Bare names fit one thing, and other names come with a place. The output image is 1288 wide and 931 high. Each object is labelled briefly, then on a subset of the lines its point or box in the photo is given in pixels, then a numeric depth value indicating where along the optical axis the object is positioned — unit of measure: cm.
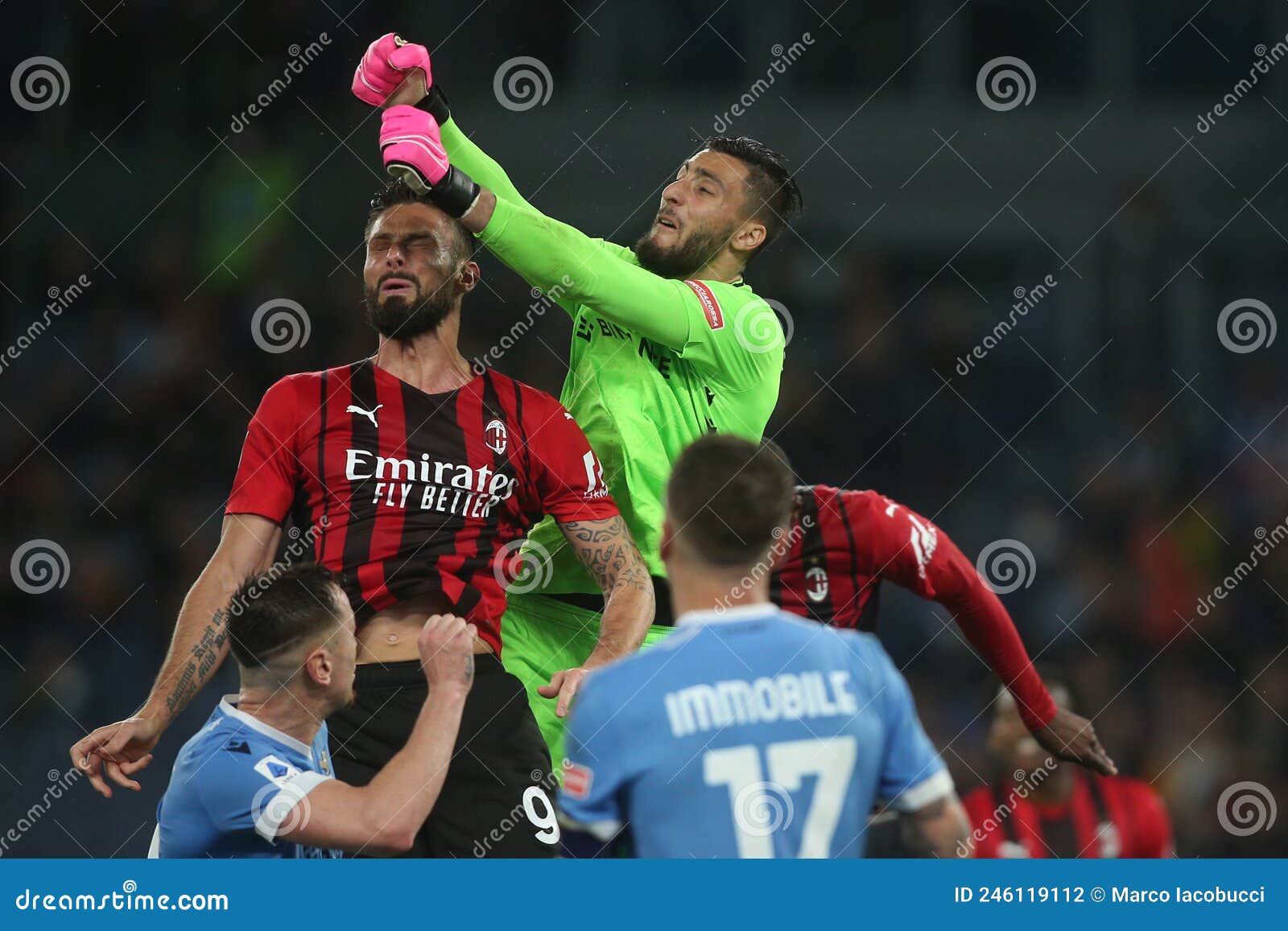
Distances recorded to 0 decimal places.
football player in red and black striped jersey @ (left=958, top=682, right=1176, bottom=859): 1170
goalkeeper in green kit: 882
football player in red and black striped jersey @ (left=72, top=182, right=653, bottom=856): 852
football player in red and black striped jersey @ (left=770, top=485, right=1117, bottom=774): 930
